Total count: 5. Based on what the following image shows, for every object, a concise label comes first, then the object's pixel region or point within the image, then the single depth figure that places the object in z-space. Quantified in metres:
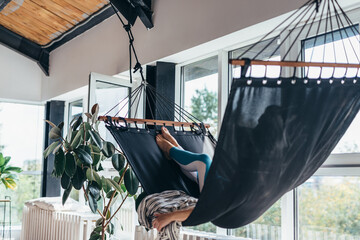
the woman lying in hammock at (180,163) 2.18
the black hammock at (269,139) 1.63
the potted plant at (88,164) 3.15
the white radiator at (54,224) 3.91
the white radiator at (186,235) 2.66
